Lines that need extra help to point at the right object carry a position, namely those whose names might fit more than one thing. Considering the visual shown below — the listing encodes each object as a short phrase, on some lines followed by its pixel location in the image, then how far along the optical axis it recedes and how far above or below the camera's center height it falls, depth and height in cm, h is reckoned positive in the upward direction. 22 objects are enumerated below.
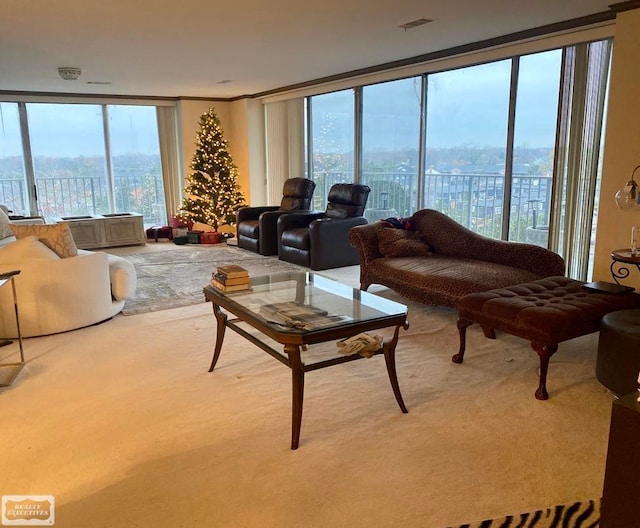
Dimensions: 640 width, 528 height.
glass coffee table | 245 -76
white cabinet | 768 -86
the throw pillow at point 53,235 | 403 -48
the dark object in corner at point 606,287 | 330 -76
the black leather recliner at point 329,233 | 605 -74
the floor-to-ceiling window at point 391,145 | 618 +27
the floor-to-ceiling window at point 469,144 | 525 +24
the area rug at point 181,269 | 484 -114
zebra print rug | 191 -127
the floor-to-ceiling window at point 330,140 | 725 +39
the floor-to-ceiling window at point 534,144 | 472 +20
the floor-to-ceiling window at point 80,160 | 800 +17
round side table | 387 -75
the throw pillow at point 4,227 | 603 -62
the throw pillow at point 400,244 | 471 -68
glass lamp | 354 -20
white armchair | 381 -87
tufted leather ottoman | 291 -82
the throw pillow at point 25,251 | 380 -57
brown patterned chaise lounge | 391 -77
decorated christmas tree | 837 -15
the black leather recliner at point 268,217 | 705 -66
